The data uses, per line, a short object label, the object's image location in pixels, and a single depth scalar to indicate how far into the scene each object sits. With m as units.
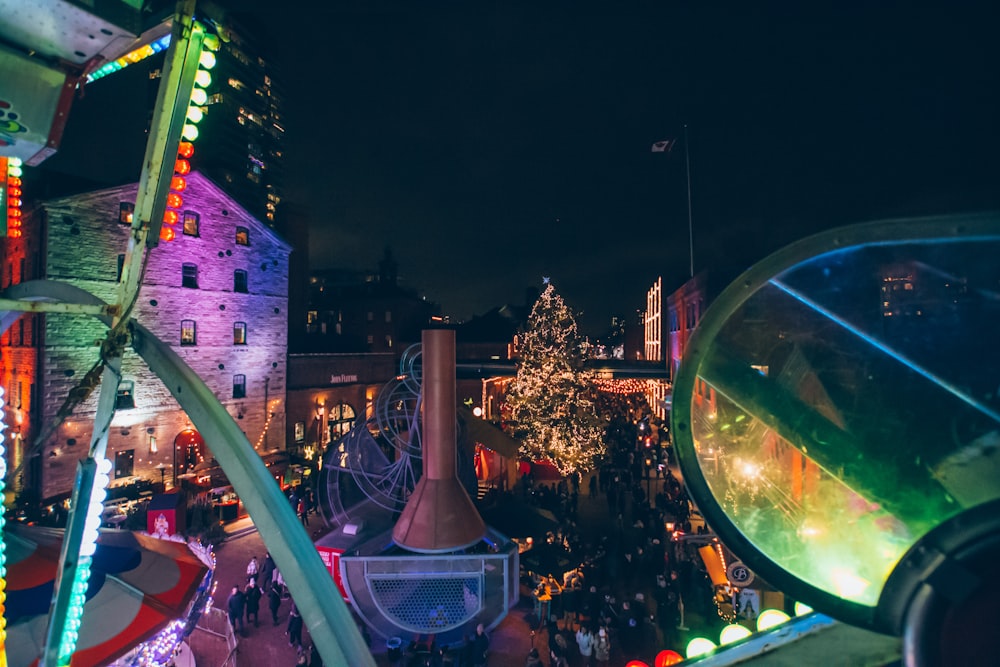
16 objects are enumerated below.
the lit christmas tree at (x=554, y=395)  22.58
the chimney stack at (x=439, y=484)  12.02
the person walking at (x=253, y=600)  12.01
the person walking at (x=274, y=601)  12.32
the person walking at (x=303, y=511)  18.86
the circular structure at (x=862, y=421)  1.99
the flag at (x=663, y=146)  22.38
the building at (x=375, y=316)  52.94
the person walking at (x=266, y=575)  13.35
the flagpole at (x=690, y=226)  24.36
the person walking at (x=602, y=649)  10.24
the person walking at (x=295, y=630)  10.88
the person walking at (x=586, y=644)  10.31
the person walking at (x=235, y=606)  11.56
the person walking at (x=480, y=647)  10.28
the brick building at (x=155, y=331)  20.11
